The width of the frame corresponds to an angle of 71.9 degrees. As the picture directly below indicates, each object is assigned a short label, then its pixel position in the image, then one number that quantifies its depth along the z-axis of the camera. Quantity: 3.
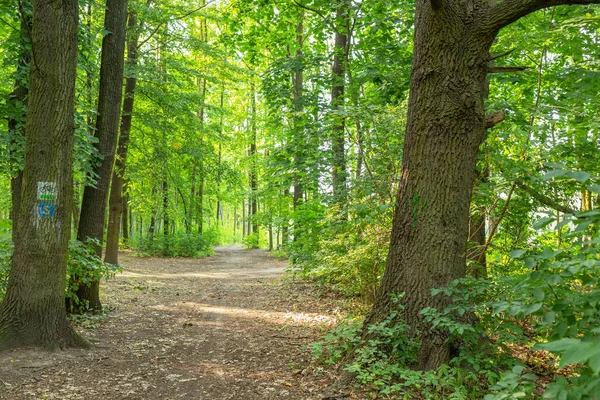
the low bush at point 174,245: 20.55
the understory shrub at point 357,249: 6.12
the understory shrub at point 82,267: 6.39
